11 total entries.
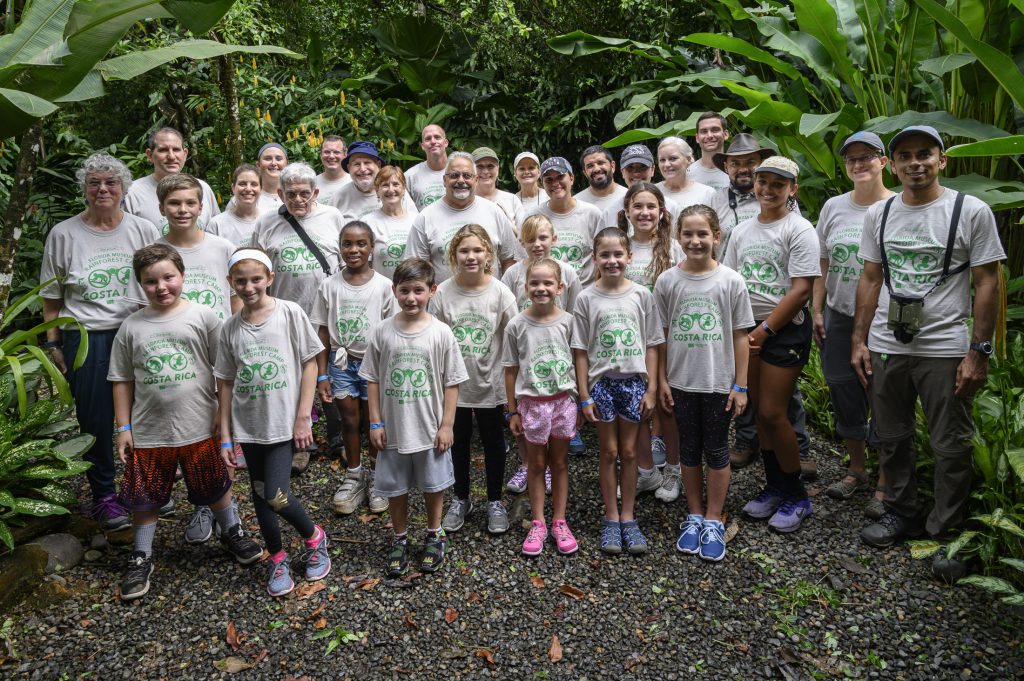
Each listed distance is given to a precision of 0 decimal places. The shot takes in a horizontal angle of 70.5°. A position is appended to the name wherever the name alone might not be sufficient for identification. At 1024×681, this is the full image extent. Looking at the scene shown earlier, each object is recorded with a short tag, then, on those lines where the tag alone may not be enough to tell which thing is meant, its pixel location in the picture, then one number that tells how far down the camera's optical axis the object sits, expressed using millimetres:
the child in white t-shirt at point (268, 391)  3471
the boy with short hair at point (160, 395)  3498
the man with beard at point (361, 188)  5184
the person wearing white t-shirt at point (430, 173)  5613
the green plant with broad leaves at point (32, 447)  3719
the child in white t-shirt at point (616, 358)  3729
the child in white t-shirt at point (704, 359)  3666
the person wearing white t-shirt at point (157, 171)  4511
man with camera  3307
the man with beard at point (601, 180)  4918
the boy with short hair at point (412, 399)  3566
